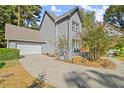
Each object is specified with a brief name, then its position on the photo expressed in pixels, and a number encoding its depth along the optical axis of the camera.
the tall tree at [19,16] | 9.61
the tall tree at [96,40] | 5.78
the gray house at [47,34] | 8.62
